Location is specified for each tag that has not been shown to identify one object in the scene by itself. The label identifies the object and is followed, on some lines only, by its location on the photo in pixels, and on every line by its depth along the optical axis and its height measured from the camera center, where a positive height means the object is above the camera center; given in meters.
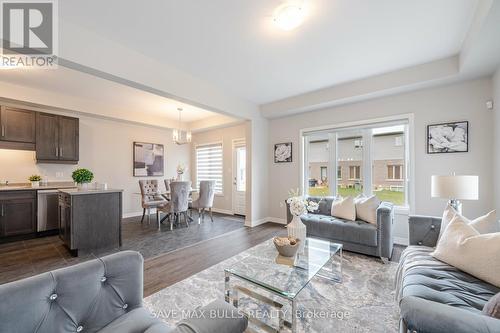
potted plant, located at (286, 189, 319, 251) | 2.36 -0.57
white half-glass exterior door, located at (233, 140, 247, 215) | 6.19 -0.25
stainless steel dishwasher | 4.02 -0.85
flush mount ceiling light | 2.07 +1.58
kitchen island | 3.08 -0.82
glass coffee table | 1.55 -0.92
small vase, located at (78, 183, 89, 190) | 3.54 -0.32
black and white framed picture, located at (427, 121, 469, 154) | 3.12 +0.45
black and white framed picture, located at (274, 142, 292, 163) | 5.03 +0.36
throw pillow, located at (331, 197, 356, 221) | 3.41 -0.71
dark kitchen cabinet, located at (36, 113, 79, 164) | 4.20 +0.61
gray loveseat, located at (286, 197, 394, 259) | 2.91 -0.98
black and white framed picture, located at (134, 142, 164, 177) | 5.94 +0.23
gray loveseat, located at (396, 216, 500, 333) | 0.94 -0.82
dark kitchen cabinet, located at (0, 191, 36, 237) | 3.63 -0.83
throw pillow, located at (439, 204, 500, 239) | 1.81 -0.51
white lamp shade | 2.24 -0.23
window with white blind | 6.70 +0.13
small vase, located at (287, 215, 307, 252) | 2.37 -0.73
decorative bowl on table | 2.04 -0.79
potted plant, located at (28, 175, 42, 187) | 4.12 -0.26
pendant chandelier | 5.09 +0.75
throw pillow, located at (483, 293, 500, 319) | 1.01 -0.71
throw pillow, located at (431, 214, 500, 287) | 1.45 -0.65
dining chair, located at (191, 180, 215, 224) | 5.18 -0.70
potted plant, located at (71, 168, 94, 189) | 3.50 -0.17
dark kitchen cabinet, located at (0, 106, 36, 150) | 3.80 +0.74
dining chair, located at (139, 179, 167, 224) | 5.04 -0.72
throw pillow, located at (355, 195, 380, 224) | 3.20 -0.67
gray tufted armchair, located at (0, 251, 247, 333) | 0.86 -0.65
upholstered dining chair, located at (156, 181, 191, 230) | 4.63 -0.74
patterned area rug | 1.75 -1.32
